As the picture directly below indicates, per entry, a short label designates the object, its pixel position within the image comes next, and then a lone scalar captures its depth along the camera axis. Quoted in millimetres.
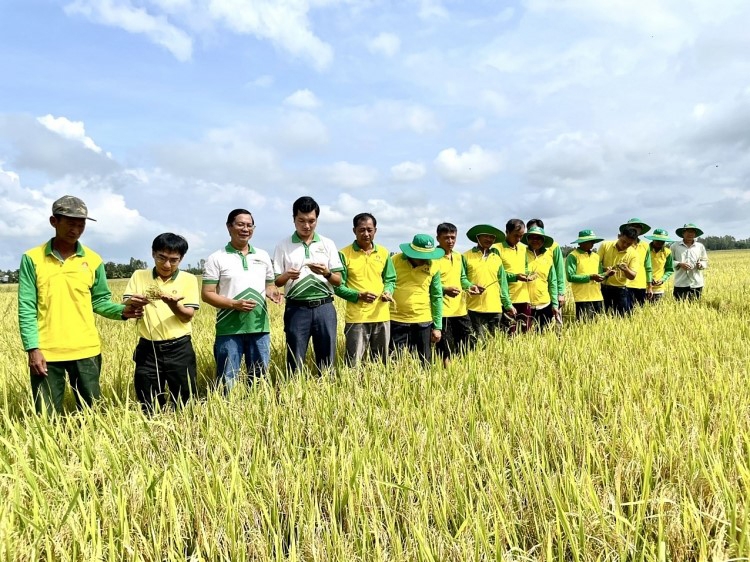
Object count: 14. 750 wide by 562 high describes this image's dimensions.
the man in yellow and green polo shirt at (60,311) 2881
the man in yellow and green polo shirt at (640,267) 6828
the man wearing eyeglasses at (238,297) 3637
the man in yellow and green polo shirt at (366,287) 4297
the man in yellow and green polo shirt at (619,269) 6457
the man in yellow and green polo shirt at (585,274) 6414
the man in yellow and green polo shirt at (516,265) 5613
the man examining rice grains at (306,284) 3904
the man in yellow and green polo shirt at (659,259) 7262
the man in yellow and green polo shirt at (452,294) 5082
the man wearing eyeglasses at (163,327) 3305
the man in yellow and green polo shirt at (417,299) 4637
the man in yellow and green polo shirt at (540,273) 5941
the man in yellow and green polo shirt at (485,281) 5316
